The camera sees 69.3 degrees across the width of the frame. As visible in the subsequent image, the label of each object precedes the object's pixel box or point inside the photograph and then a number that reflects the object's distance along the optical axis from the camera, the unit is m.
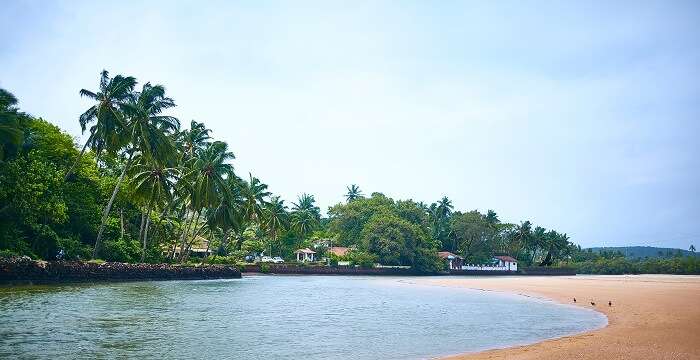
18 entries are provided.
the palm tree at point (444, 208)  125.38
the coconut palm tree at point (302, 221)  96.00
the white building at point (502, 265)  105.62
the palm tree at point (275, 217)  78.06
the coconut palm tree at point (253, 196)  70.75
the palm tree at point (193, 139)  61.41
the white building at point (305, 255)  92.16
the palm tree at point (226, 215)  58.88
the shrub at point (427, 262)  88.12
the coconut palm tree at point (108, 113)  44.28
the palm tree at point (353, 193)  131.25
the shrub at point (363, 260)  82.56
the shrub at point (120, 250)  48.53
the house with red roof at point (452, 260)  98.19
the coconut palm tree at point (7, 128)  31.69
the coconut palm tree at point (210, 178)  53.03
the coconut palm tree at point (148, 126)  45.56
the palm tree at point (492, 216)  116.44
